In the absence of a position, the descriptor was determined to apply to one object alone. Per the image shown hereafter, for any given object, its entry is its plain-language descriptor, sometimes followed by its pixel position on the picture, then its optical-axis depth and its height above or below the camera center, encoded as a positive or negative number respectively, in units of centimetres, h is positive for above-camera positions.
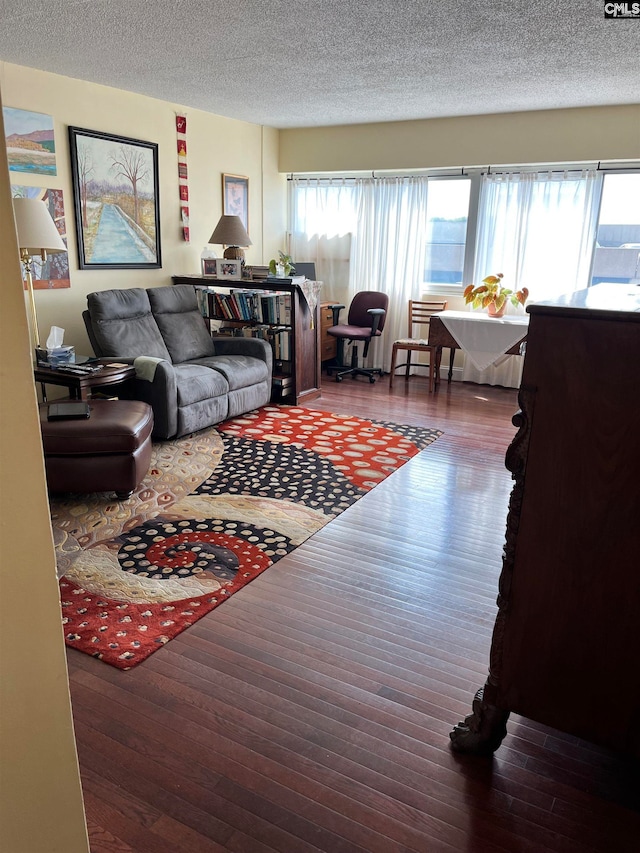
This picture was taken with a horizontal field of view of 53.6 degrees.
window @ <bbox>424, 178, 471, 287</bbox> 652 +24
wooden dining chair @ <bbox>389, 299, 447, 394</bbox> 619 -83
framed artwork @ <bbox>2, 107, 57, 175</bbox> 438 +67
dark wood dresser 151 -70
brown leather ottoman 329 -107
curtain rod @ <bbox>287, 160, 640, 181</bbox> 571 +80
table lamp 576 +12
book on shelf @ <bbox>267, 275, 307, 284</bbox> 547 -26
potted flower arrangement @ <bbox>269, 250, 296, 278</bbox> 559 -17
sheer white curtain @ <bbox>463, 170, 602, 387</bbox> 591 +23
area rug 244 -136
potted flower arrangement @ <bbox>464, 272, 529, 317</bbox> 591 -38
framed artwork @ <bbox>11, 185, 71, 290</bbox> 464 -15
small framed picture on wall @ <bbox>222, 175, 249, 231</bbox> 639 +50
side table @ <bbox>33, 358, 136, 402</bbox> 389 -82
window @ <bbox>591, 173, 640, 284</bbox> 579 +25
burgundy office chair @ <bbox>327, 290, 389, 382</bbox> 647 -76
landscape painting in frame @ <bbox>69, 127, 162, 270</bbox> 489 +34
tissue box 410 -72
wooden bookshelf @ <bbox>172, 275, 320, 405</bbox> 553 -72
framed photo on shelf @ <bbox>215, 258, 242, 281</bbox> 574 -19
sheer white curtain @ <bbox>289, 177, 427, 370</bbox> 671 +15
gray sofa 433 -84
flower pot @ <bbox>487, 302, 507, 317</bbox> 594 -51
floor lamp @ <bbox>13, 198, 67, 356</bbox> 392 +8
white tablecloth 568 -70
